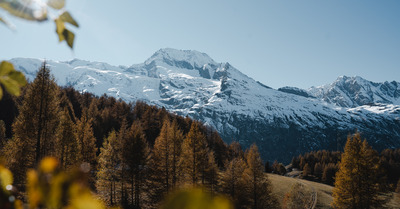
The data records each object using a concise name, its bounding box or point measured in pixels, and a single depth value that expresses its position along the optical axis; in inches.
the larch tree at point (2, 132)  1166.6
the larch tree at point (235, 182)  1357.0
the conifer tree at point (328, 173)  3511.3
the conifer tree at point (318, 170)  3954.2
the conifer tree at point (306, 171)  3969.0
